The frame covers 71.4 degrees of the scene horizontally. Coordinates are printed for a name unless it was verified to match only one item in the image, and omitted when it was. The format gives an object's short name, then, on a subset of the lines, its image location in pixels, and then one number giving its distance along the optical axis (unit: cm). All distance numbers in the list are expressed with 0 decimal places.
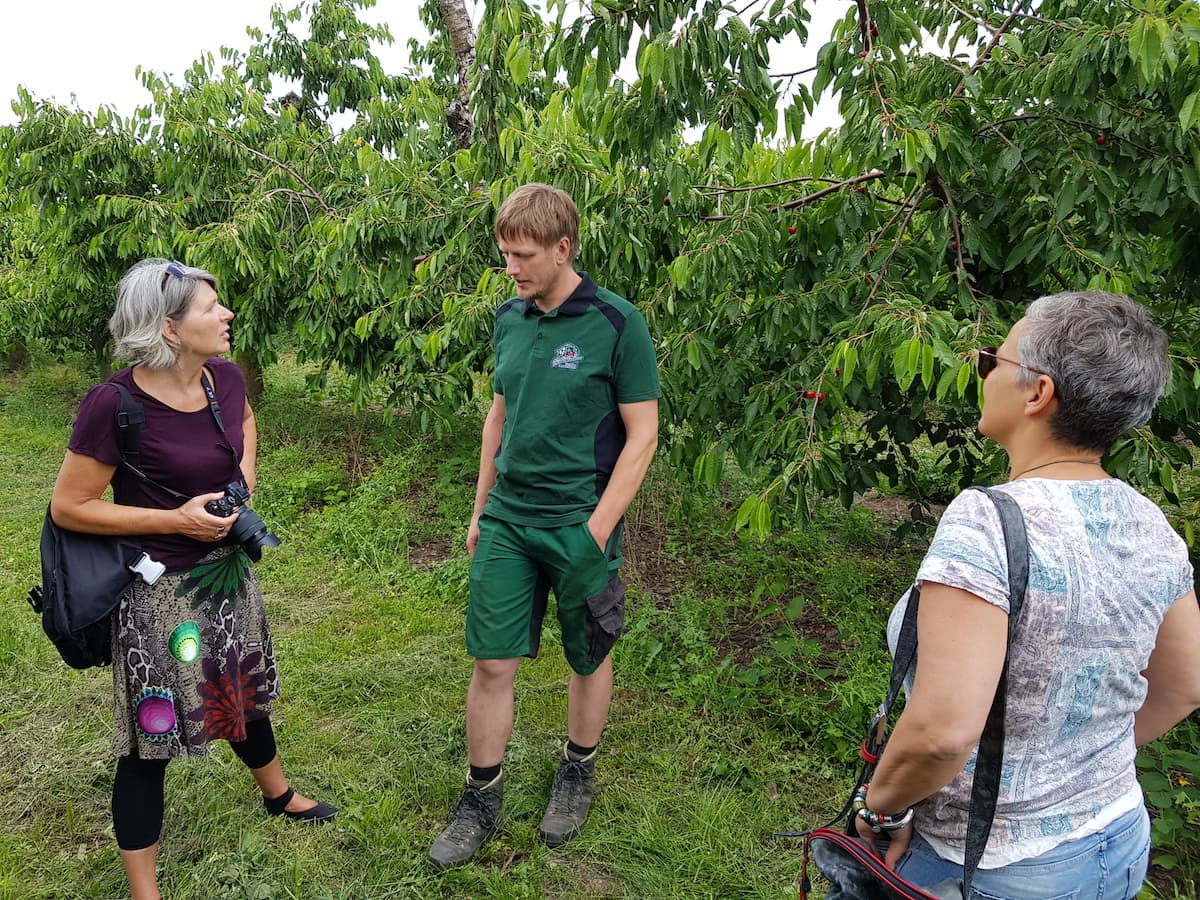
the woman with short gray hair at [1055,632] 111
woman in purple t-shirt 203
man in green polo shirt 233
